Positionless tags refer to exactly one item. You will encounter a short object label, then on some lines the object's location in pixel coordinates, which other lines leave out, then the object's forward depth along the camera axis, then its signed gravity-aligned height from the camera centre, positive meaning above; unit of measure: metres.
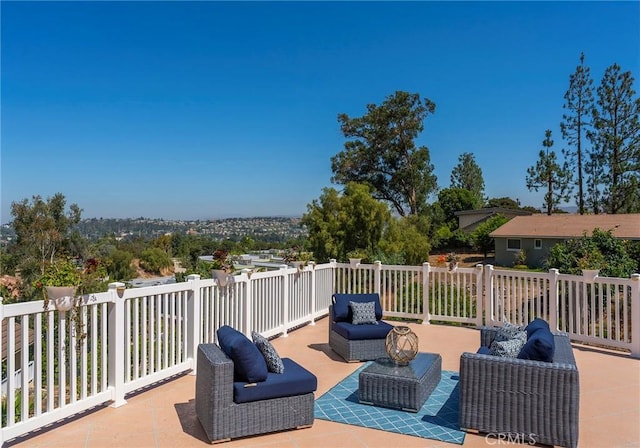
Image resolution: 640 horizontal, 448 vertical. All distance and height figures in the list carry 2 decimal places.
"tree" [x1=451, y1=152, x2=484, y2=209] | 40.97 +4.79
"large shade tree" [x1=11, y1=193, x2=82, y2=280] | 20.58 +0.03
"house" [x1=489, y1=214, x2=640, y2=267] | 19.84 -0.26
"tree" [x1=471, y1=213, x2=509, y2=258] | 26.20 -0.55
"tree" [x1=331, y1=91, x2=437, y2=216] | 25.14 +4.39
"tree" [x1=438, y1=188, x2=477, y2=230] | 34.91 +2.04
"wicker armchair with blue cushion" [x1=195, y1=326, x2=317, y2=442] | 3.29 -1.28
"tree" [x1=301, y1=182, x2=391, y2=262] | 12.73 +0.06
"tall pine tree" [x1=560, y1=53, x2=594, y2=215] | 23.94 +6.01
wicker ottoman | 3.90 -1.44
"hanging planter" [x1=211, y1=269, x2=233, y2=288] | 5.33 -0.60
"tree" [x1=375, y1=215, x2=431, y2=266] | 12.66 -0.51
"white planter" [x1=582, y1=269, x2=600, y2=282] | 6.15 -0.69
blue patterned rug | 3.52 -1.65
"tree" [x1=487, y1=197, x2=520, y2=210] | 41.34 +2.29
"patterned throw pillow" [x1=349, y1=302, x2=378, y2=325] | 5.88 -1.17
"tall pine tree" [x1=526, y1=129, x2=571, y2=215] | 26.00 +2.95
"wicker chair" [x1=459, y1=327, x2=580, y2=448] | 3.18 -1.29
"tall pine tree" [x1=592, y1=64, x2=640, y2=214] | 23.38 +4.82
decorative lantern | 4.19 -1.14
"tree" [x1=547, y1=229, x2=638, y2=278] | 8.62 -0.64
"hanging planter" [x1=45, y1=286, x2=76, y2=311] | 3.38 -0.54
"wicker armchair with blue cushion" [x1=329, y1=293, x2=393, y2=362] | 5.54 -1.31
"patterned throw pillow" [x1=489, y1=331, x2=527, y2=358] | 3.66 -1.03
